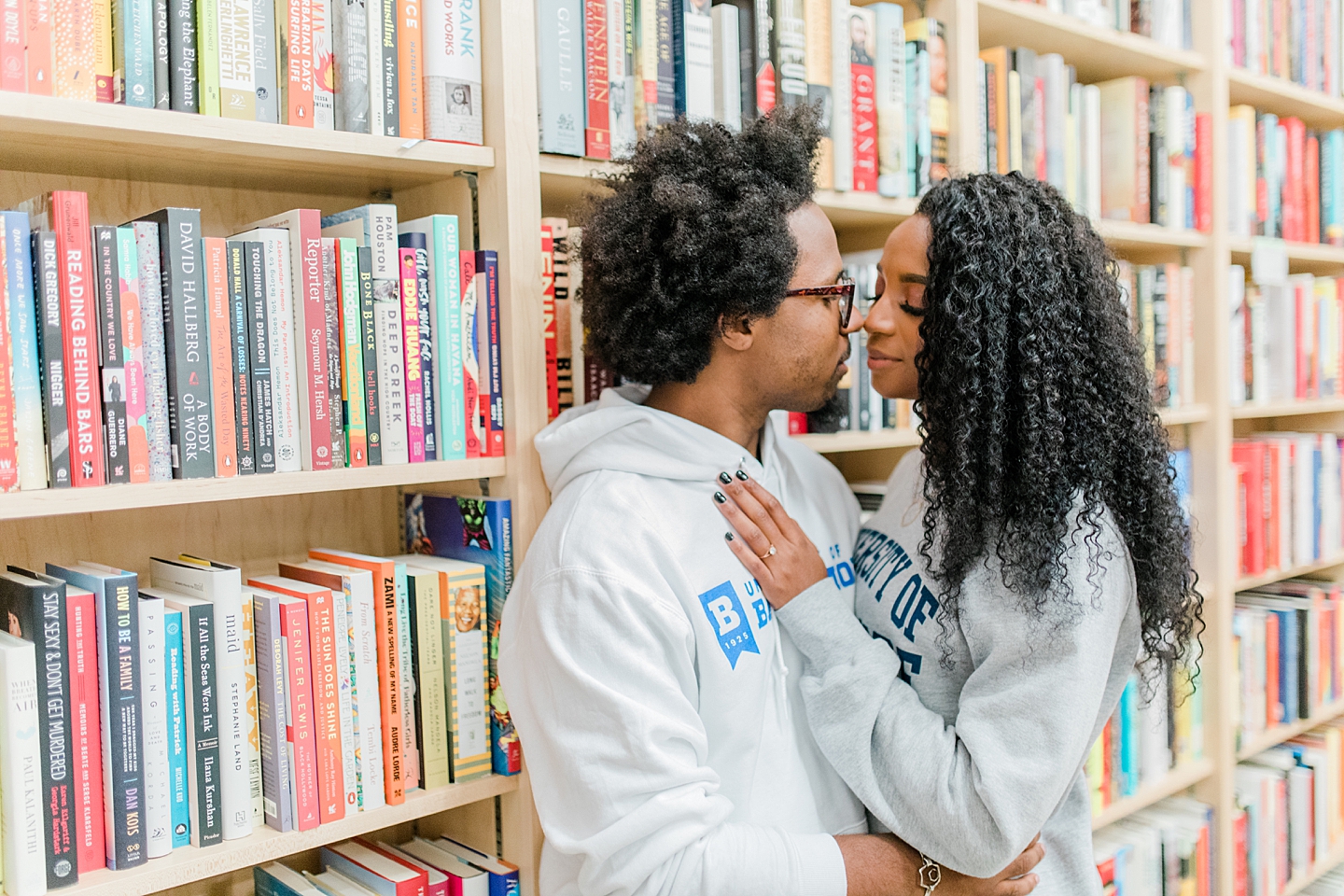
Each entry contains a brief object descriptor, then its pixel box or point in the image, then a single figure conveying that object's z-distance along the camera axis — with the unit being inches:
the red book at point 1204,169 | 75.6
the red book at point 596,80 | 47.9
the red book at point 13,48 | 33.7
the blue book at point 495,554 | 45.8
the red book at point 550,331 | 47.8
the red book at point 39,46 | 34.4
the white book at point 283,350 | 39.4
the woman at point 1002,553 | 41.4
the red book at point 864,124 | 56.9
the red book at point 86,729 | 35.3
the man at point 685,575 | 39.3
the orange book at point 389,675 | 43.2
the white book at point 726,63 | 52.0
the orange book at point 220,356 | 37.9
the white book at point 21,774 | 33.8
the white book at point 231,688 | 38.6
